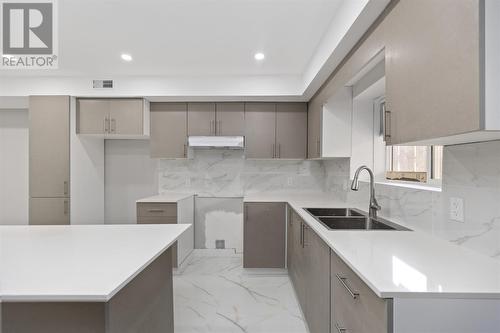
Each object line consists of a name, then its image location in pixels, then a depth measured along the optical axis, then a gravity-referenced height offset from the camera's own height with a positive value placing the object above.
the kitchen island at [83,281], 0.95 -0.43
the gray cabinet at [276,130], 3.62 +0.44
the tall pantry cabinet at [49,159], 3.30 +0.04
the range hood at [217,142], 3.51 +0.27
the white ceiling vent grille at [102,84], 3.34 +0.96
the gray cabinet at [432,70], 0.86 +0.36
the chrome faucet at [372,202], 2.04 -0.29
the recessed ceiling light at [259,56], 2.67 +1.06
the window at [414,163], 1.84 +0.01
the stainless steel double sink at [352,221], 1.89 -0.45
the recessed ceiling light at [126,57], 2.70 +1.07
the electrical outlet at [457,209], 1.33 -0.22
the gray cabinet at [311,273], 1.59 -0.80
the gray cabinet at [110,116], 3.44 +0.59
